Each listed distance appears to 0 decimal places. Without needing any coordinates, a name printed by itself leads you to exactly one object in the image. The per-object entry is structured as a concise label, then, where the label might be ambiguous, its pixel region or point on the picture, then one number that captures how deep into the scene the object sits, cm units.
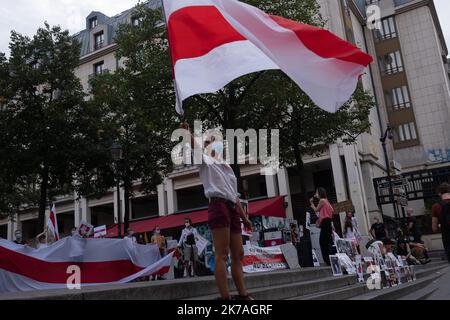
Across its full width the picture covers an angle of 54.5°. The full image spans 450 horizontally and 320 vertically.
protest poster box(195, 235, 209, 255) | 1539
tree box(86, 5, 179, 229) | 1524
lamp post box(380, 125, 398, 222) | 2167
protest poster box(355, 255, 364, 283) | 894
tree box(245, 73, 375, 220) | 1650
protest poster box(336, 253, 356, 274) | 939
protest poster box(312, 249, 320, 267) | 1227
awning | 2627
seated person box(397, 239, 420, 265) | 1609
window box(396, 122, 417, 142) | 3691
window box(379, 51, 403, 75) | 3822
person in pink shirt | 1004
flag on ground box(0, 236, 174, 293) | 945
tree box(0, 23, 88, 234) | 1641
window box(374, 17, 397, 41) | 3891
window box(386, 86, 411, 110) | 3744
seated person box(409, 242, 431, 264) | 1703
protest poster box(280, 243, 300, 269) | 1213
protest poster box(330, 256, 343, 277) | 929
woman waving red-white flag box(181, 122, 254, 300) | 450
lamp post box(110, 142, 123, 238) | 1537
